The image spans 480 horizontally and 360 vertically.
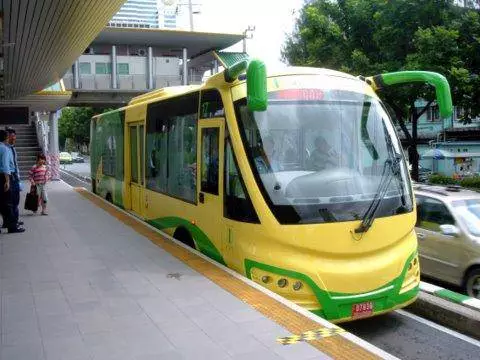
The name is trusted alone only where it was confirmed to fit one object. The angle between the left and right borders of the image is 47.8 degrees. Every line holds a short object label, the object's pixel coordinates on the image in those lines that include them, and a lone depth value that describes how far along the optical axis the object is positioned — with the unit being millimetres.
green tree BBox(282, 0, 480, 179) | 15836
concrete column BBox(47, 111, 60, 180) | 25023
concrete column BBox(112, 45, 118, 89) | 37719
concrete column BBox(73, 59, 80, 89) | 35906
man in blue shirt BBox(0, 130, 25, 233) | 8953
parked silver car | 7582
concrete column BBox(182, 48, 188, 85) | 40059
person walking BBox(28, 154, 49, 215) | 12344
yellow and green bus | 5570
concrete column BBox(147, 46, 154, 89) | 39031
